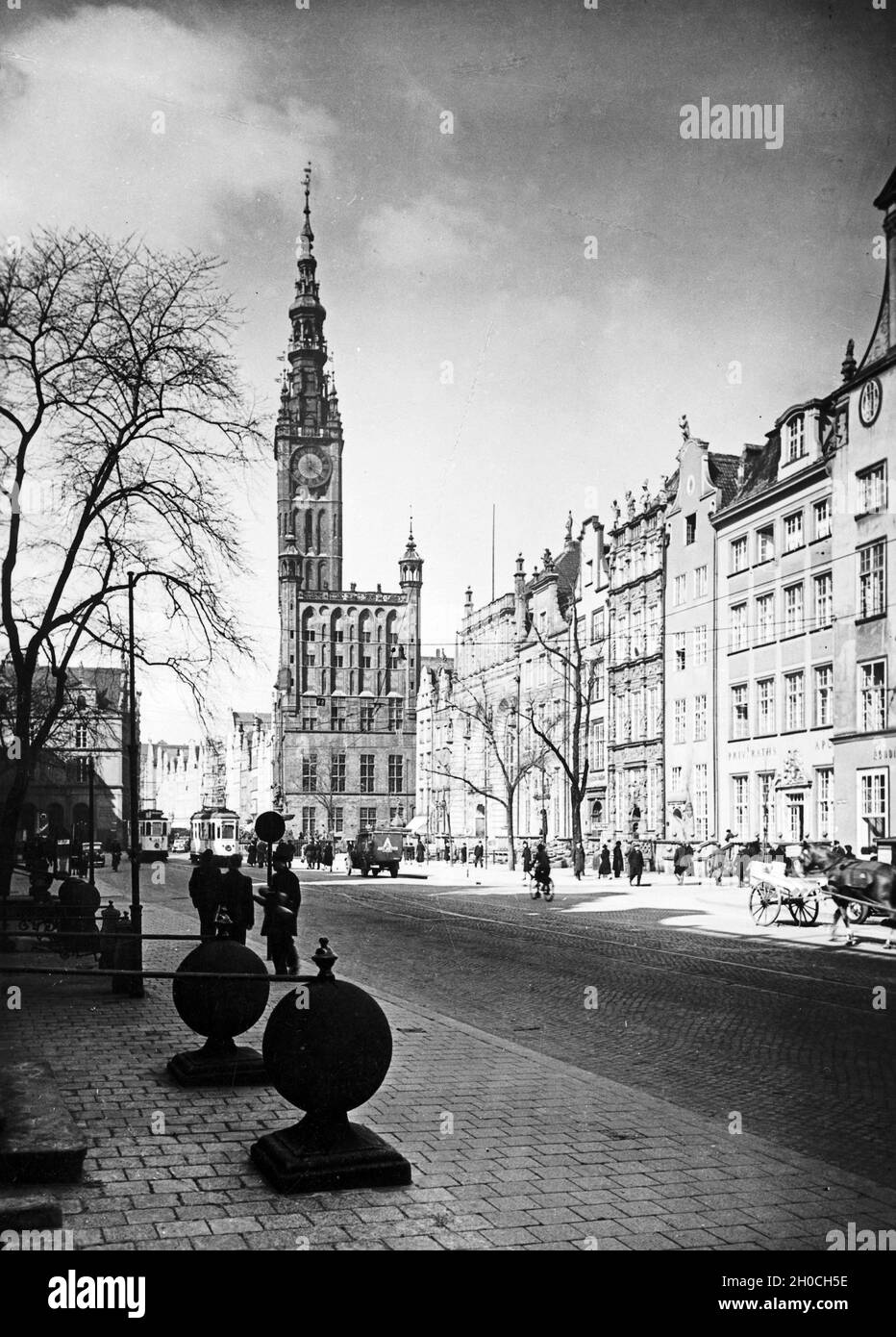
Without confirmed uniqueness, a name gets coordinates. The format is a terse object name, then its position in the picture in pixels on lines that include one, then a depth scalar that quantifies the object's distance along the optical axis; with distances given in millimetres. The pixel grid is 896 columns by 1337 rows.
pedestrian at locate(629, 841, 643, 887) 41188
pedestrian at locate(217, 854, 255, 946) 11723
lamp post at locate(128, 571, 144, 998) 14414
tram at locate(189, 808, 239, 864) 69375
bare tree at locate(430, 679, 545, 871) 60812
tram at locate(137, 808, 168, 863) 77062
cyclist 34375
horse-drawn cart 24641
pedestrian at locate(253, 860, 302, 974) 14266
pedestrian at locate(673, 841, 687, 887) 43188
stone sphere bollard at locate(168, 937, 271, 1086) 8992
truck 55406
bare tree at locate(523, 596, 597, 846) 57609
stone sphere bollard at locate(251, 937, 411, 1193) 6281
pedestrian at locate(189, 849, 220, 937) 17906
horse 20250
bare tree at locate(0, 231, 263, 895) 14547
